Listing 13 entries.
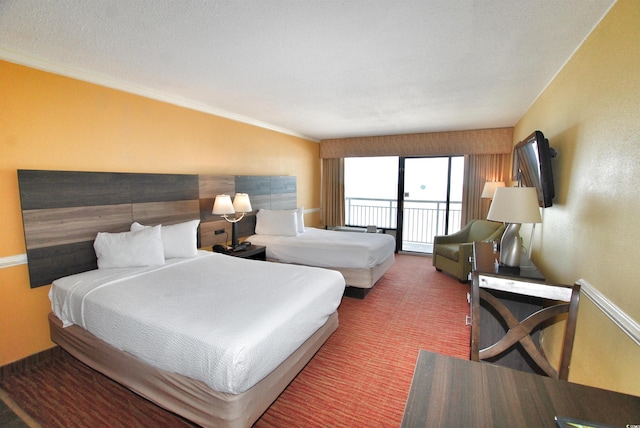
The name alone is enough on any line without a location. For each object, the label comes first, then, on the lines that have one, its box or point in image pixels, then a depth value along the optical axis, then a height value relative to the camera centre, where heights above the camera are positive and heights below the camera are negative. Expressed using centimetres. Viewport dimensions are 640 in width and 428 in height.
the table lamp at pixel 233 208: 370 -31
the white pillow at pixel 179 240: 309 -59
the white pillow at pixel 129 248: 266 -60
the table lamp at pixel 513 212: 211 -22
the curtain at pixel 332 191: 659 -17
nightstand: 376 -91
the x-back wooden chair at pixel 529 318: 129 -62
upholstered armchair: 424 -102
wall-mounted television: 226 +14
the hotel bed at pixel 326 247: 374 -87
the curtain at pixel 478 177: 518 +10
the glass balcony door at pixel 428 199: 571 -34
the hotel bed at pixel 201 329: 159 -91
